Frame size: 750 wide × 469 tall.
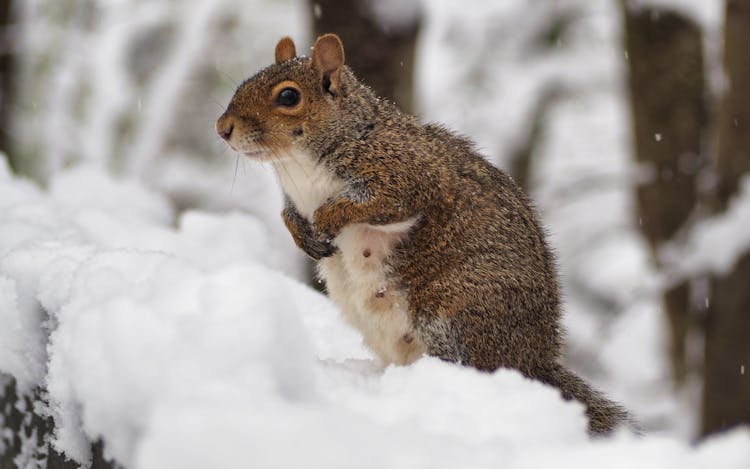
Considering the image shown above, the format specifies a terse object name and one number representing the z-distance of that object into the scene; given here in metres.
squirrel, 4.16
